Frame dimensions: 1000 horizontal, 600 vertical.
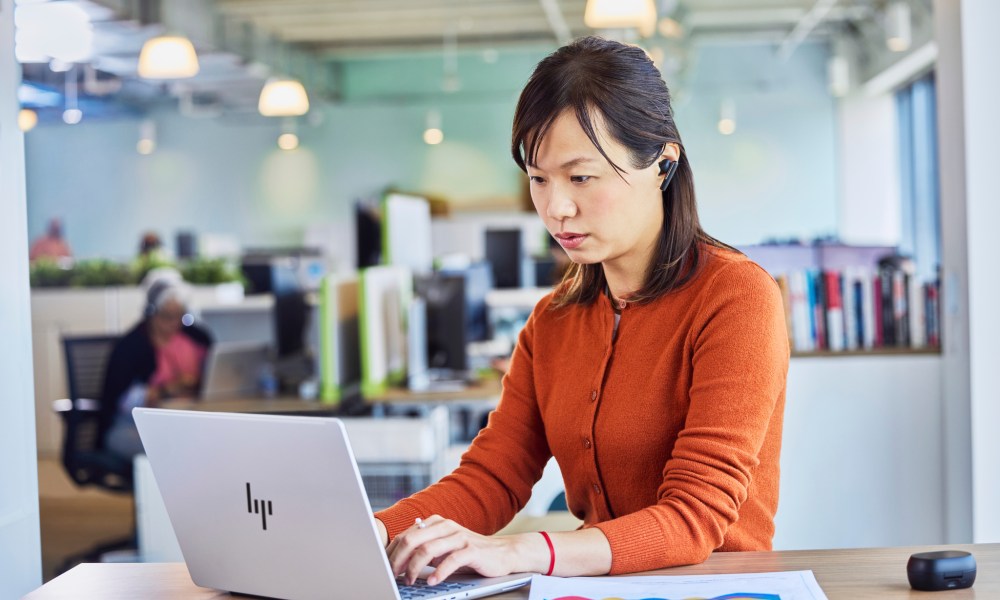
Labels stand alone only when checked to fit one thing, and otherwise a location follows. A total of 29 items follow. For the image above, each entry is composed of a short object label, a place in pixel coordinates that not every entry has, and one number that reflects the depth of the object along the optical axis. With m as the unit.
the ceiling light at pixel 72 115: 12.15
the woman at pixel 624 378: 1.34
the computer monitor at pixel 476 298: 4.68
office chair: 4.28
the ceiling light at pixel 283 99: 8.32
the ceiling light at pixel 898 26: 8.85
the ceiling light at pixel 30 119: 10.50
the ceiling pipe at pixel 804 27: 10.55
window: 10.60
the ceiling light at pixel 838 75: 10.52
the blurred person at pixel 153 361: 4.31
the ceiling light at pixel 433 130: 13.17
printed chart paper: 1.21
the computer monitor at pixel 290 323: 4.32
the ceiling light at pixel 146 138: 13.28
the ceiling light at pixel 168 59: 6.45
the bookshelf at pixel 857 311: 3.25
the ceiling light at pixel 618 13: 5.71
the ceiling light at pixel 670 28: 9.56
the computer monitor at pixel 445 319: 4.44
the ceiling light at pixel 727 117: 12.75
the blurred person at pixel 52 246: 11.30
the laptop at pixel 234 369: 4.20
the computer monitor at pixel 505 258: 7.02
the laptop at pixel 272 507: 1.13
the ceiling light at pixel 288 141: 13.45
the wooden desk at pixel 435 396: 4.05
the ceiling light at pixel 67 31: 7.47
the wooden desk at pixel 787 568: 1.25
